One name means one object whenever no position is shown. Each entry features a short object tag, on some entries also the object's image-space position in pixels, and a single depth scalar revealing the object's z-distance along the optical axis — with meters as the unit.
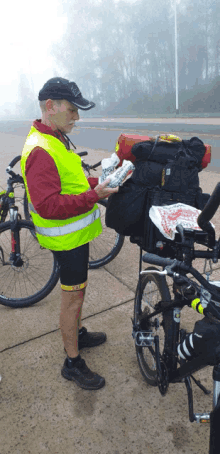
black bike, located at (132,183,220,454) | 1.41
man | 1.96
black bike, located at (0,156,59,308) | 3.41
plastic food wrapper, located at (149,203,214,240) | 1.65
